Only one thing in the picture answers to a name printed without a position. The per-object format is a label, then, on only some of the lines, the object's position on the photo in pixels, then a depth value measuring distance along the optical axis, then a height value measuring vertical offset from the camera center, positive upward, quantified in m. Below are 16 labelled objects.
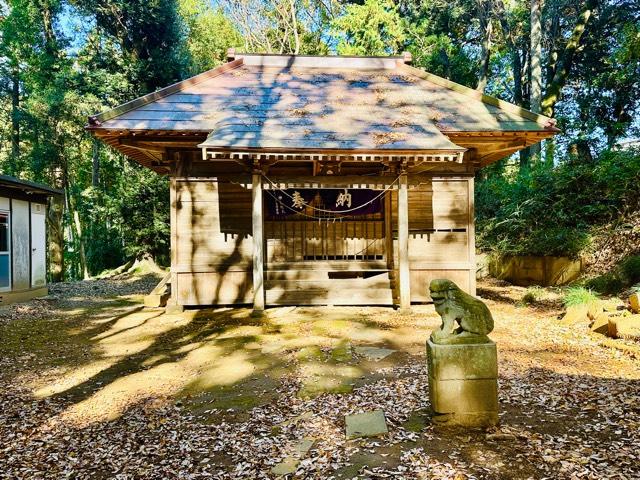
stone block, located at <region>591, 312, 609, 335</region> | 6.14 -1.38
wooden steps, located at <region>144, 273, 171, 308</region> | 9.10 -1.18
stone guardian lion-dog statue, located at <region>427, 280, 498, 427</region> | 3.34 -1.10
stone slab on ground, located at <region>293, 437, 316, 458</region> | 3.19 -1.65
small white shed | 10.92 +0.21
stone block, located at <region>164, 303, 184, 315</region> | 8.40 -1.34
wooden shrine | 7.79 +1.07
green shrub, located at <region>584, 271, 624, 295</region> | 8.27 -1.03
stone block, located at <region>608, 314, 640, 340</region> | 5.68 -1.32
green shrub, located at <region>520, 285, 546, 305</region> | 8.88 -1.34
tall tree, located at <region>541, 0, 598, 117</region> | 16.77 +7.53
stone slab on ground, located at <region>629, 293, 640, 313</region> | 6.11 -1.04
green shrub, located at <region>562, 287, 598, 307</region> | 7.20 -1.13
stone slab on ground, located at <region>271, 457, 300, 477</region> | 2.95 -1.66
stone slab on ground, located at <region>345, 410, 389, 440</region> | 3.37 -1.57
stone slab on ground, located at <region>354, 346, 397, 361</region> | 5.48 -1.56
